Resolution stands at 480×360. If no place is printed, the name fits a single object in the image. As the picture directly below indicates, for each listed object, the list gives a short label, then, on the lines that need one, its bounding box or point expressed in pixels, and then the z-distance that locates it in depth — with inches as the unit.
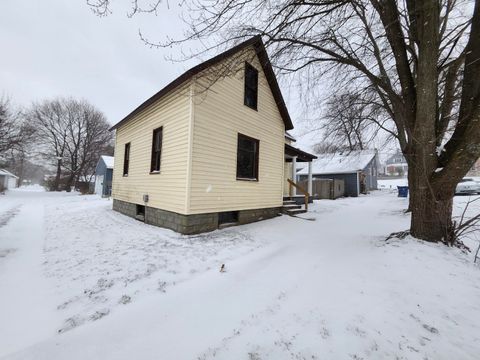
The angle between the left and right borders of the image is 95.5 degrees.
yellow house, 240.1
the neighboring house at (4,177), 1287.9
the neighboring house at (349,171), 881.5
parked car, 634.2
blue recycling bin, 706.8
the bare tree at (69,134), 1169.4
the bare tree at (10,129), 827.4
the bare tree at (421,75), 159.9
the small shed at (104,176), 818.8
